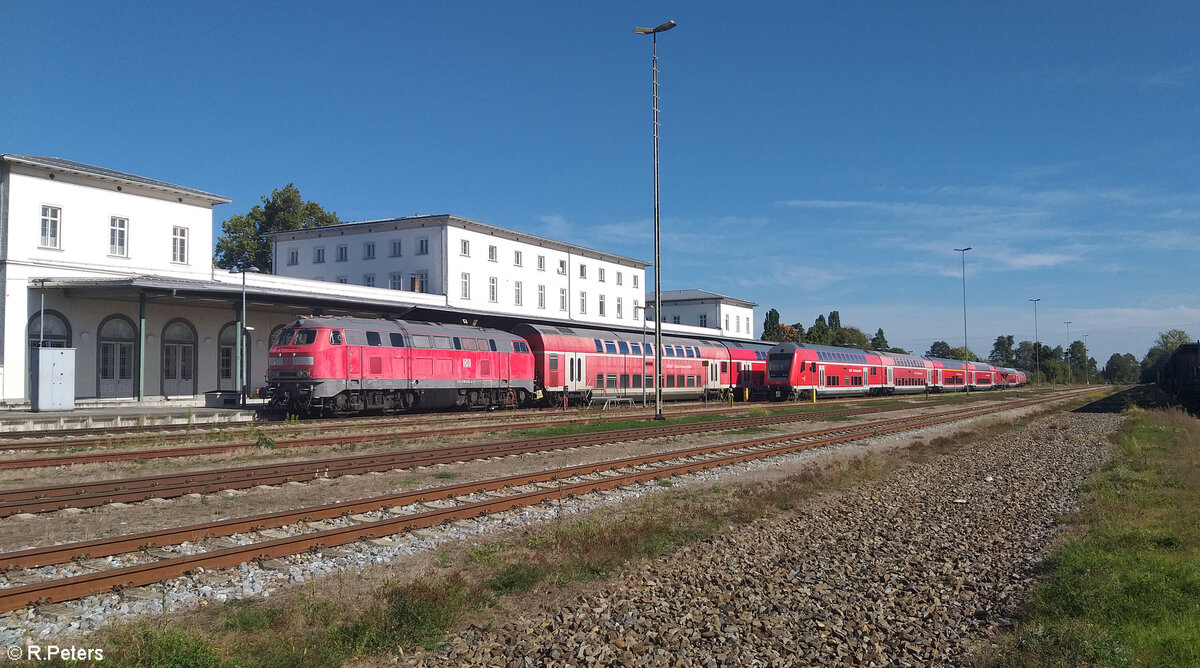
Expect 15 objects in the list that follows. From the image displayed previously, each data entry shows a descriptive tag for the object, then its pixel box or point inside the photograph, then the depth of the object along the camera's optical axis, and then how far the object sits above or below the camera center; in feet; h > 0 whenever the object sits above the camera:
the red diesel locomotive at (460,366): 88.63 -0.28
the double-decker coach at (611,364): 125.18 -0.18
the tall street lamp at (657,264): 93.73 +12.61
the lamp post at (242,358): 110.42 +1.26
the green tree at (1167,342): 492.13 +12.20
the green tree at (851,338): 404.75 +12.83
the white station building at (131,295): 112.88 +10.91
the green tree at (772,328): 378.90 +17.17
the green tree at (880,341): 456.45 +12.45
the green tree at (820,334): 384.47 +14.11
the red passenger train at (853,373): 160.45 -2.90
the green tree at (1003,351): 606.96 +7.89
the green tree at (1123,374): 601.38 -11.07
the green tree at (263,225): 260.01 +48.57
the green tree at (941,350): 559.22 +8.67
